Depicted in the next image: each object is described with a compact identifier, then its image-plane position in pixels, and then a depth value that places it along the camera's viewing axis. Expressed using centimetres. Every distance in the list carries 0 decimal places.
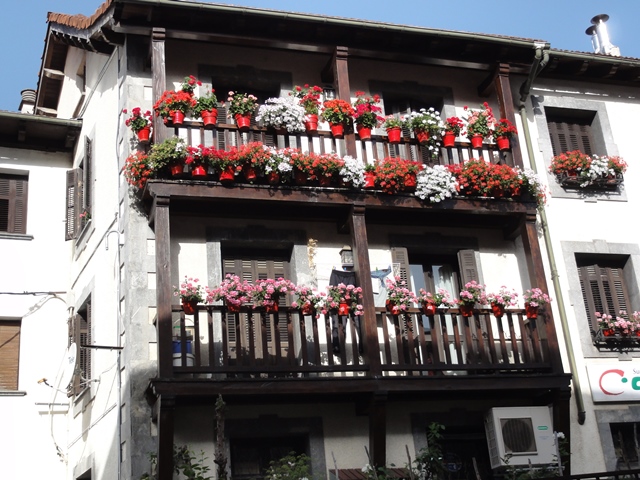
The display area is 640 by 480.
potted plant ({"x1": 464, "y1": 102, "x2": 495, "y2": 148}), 1531
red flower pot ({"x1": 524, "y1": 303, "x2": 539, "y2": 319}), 1441
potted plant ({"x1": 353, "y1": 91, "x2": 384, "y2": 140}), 1475
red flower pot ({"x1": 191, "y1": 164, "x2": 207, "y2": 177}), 1354
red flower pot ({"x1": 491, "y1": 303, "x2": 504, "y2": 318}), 1426
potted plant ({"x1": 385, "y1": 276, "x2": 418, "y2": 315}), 1377
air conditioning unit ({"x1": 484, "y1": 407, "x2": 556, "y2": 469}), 1373
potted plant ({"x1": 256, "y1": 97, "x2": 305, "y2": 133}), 1424
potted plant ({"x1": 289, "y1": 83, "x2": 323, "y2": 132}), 1447
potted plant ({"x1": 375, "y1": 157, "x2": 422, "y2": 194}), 1442
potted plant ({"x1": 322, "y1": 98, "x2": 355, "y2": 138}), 1454
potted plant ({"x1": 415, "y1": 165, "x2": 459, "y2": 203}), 1457
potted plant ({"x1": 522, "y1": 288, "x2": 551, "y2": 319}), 1441
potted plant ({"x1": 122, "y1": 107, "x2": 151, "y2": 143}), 1405
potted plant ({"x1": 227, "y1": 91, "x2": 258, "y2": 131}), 1406
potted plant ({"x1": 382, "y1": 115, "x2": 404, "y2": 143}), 1493
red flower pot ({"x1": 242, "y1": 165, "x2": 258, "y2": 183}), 1372
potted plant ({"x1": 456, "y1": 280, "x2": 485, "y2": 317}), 1410
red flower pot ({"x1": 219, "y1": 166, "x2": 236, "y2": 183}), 1361
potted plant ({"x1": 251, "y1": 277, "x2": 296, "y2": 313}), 1306
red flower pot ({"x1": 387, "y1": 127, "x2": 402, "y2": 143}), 1493
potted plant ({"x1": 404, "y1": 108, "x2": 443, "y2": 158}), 1500
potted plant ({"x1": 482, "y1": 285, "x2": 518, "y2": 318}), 1425
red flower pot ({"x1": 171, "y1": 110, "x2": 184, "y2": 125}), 1373
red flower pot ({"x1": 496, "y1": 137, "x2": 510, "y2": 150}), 1557
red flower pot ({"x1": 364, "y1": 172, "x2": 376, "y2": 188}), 1435
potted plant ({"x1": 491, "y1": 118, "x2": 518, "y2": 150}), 1555
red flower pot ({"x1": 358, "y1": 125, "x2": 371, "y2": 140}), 1481
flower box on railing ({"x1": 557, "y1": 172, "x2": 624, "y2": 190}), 1636
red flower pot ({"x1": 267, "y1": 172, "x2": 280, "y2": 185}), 1384
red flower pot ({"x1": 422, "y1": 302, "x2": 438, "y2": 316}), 1391
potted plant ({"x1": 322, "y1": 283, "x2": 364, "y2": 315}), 1345
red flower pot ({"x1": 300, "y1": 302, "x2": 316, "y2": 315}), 1325
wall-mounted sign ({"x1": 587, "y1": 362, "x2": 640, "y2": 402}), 1491
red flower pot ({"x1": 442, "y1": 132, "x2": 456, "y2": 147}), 1516
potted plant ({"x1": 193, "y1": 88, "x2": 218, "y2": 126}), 1384
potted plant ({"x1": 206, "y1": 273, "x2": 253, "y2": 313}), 1286
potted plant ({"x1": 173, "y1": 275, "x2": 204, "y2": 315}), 1273
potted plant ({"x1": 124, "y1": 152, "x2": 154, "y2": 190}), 1344
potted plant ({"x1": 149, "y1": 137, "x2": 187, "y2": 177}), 1337
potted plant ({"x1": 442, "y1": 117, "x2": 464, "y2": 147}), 1516
